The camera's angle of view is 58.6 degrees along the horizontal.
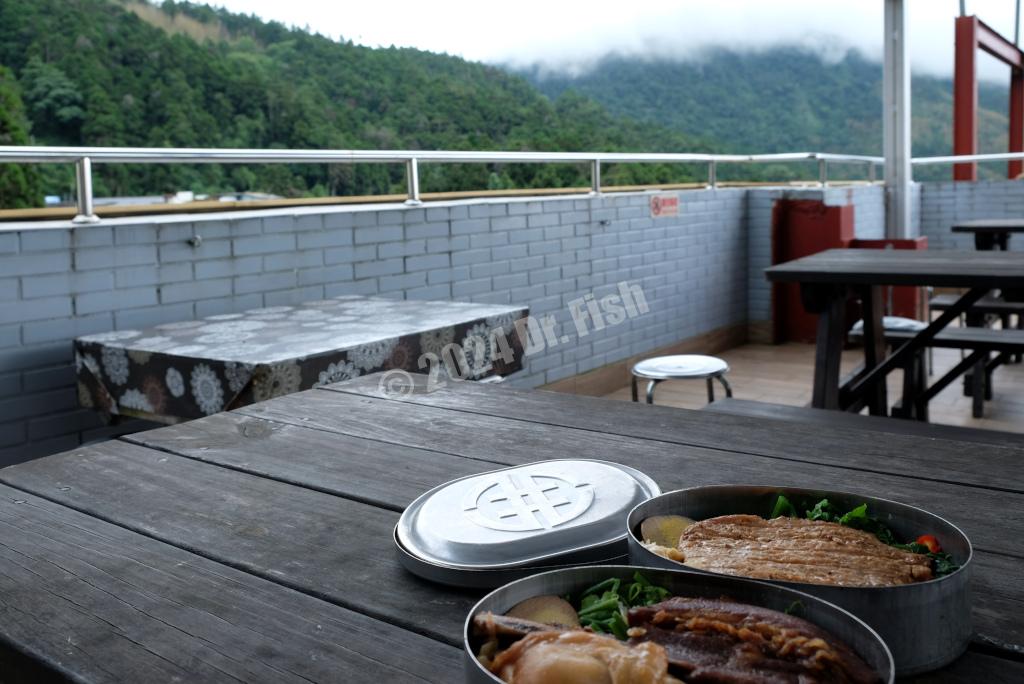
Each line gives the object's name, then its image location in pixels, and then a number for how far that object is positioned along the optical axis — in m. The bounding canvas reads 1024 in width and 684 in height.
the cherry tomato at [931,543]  0.62
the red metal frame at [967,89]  10.52
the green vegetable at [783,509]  0.71
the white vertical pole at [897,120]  6.37
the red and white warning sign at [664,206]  5.55
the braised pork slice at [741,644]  0.47
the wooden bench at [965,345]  3.50
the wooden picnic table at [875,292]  2.88
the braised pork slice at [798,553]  0.58
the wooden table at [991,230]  4.97
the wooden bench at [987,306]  4.14
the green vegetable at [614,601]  0.54
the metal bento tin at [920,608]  0.53
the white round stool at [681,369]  3.12
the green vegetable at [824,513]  0.69
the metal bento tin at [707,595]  0.48
